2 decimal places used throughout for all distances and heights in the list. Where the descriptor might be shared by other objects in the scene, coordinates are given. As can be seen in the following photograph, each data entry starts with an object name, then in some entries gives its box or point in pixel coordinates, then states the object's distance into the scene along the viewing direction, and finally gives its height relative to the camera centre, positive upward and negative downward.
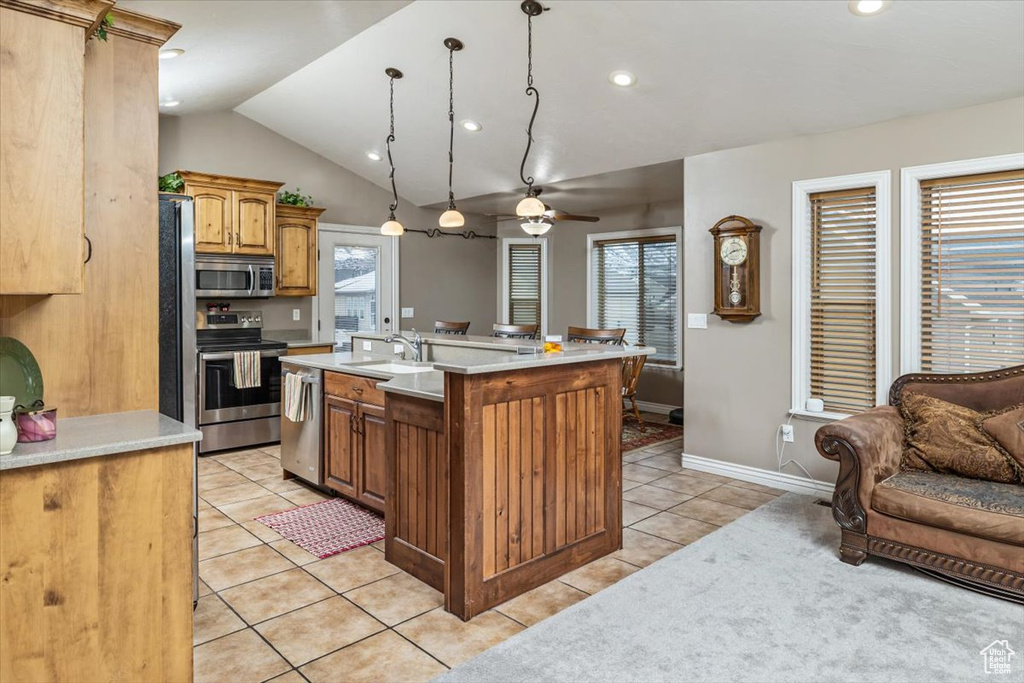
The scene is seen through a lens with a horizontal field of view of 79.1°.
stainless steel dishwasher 4.17 -0.75
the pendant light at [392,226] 4.80 +0.83
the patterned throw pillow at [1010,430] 2.96 -0.47
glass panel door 6.82 +0.53
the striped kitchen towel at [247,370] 5.43 -0.34
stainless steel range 5.38 -0.51
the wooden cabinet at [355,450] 3.71 -0.74
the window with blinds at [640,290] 7.28 +0.52
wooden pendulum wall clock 4.36 +0.45
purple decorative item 1.68 -0.25
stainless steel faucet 4.30 -0.07
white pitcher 1.55 -0.24
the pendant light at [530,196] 3.52 +0.85
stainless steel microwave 5.45 +0.50
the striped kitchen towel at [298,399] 4.22 -0.46
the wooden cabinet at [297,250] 6.12 +0.82
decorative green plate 1.71 -0.12
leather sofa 2.69 -0.80
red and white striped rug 3.40 -1.15
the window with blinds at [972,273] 3.46 +0.35
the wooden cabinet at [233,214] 5.41 +1.07
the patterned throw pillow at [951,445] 3.01 -0.57
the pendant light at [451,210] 4.18 +0.90
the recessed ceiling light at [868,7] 2.85 +1.52
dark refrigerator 2.63 +0.10
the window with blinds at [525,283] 8.44 +0.67
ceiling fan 5.57 +1.15
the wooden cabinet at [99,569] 1.57 -0.64
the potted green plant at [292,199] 6.18 +1.34
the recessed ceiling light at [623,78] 3.92 +1.62
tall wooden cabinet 2.19 +0.30
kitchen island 2.58 -0.64
